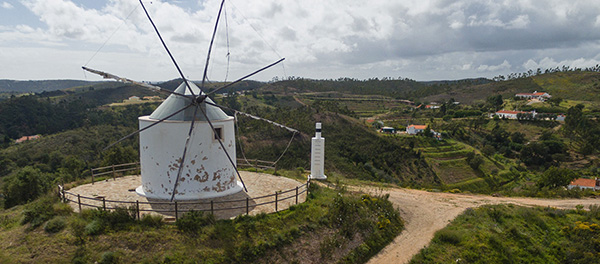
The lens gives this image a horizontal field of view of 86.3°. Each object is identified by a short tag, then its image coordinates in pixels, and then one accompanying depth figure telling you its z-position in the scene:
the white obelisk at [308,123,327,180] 21.66
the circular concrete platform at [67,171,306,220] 13.96
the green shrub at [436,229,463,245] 14.36
